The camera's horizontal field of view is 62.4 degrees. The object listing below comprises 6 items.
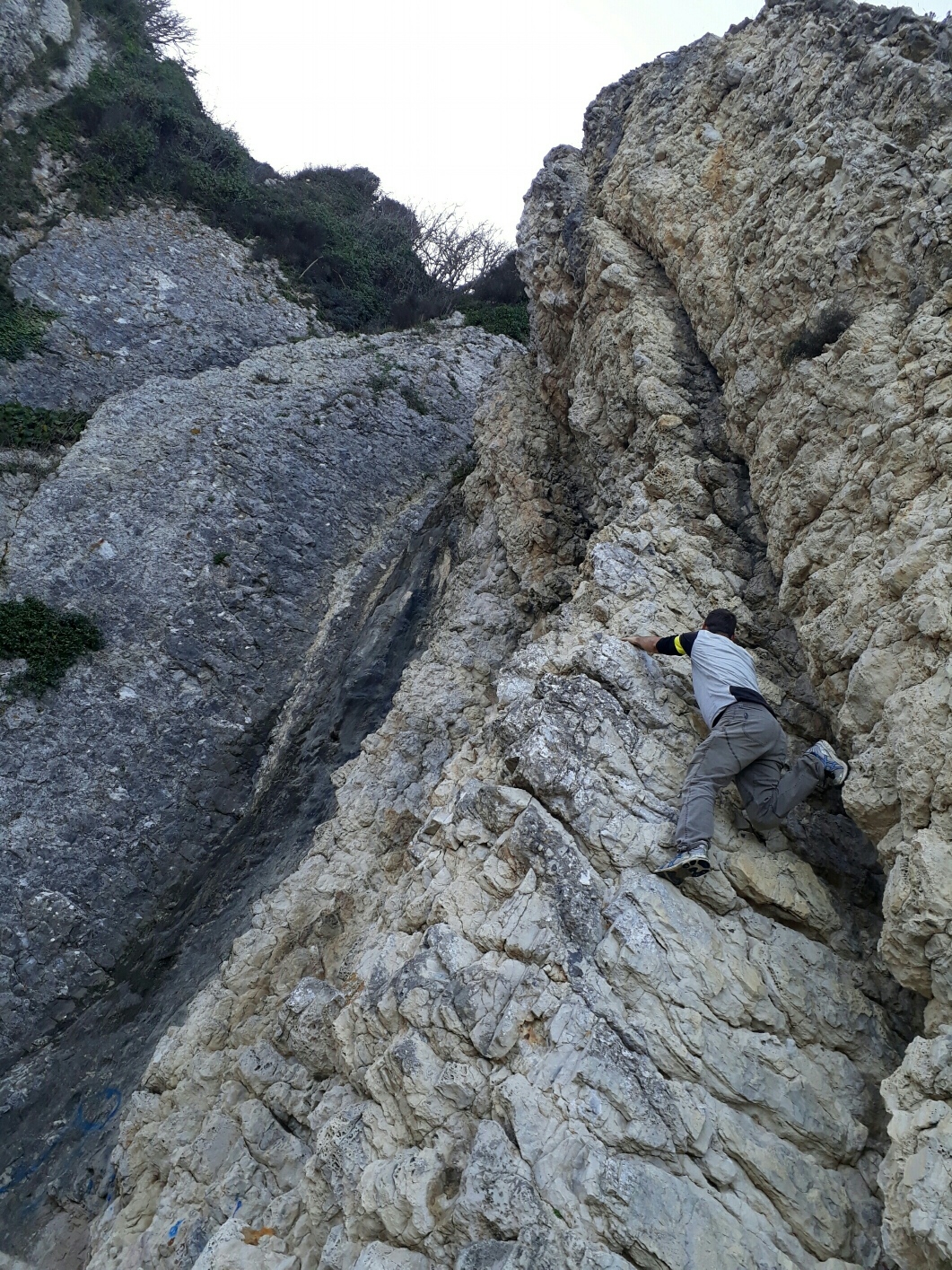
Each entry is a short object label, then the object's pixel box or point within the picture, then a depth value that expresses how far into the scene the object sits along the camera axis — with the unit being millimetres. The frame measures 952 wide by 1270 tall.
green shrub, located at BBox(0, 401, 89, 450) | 13750
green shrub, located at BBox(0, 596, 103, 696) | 10922
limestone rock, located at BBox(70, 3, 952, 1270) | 3924
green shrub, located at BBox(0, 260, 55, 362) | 15086
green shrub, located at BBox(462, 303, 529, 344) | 21219
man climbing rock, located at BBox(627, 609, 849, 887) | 4816
